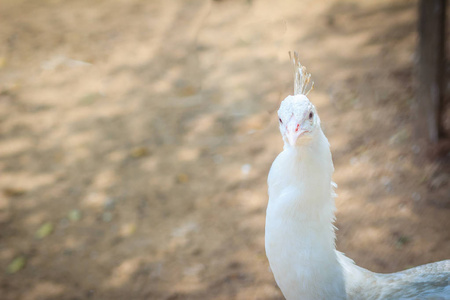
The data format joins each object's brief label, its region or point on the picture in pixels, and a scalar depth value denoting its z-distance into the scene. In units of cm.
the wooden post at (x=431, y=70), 229
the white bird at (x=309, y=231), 191
